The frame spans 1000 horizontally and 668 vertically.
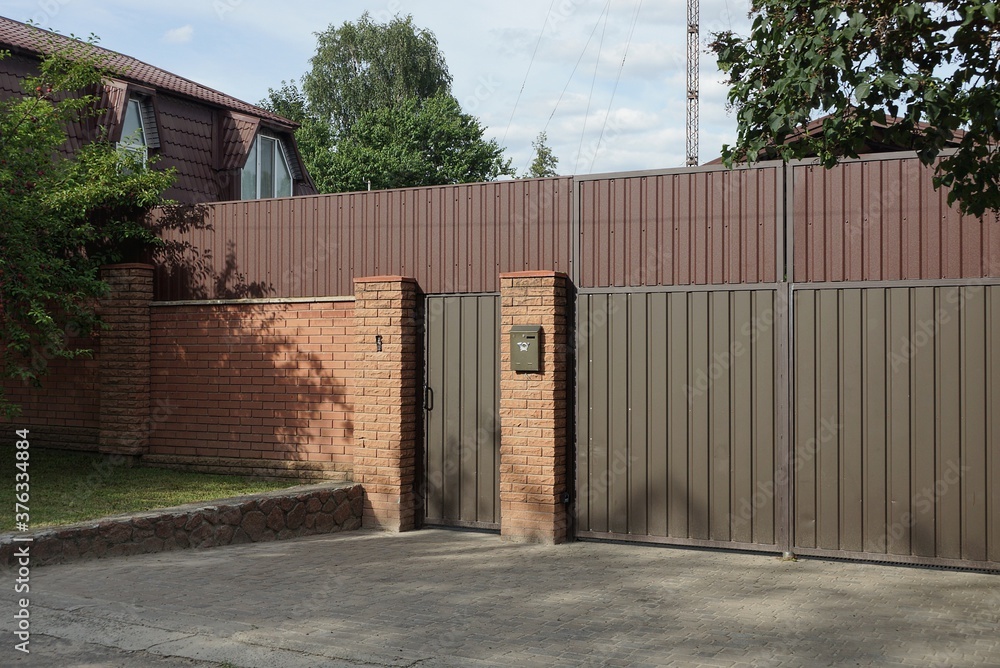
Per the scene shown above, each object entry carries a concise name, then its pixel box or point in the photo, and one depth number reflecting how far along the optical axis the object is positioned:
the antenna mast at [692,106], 50.93
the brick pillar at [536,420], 10.12
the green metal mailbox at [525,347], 10.13
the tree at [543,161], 55.62
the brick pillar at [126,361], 12.61
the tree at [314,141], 39.81
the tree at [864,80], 6.04
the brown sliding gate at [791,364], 8.81
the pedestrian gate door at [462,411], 10.69
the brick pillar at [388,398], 10.88
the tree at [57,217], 11.30
